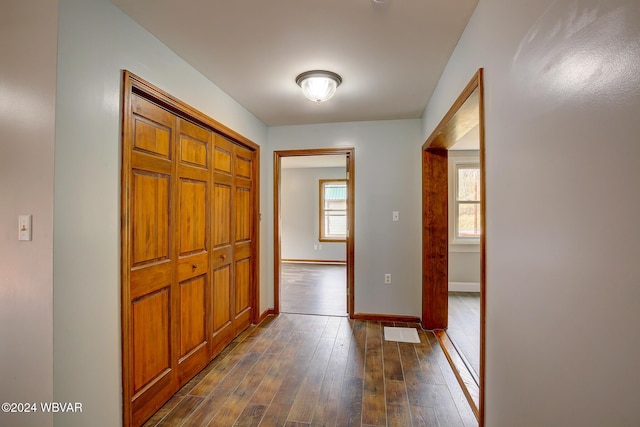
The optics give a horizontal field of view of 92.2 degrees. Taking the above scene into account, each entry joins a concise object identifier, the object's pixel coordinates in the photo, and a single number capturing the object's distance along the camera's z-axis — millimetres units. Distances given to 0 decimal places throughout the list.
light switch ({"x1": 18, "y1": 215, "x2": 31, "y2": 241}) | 1336
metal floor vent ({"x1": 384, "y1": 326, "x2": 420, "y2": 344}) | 3092
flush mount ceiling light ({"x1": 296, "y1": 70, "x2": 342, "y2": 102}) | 2439
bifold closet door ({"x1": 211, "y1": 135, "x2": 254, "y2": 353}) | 2781
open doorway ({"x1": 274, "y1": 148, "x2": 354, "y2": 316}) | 7207
